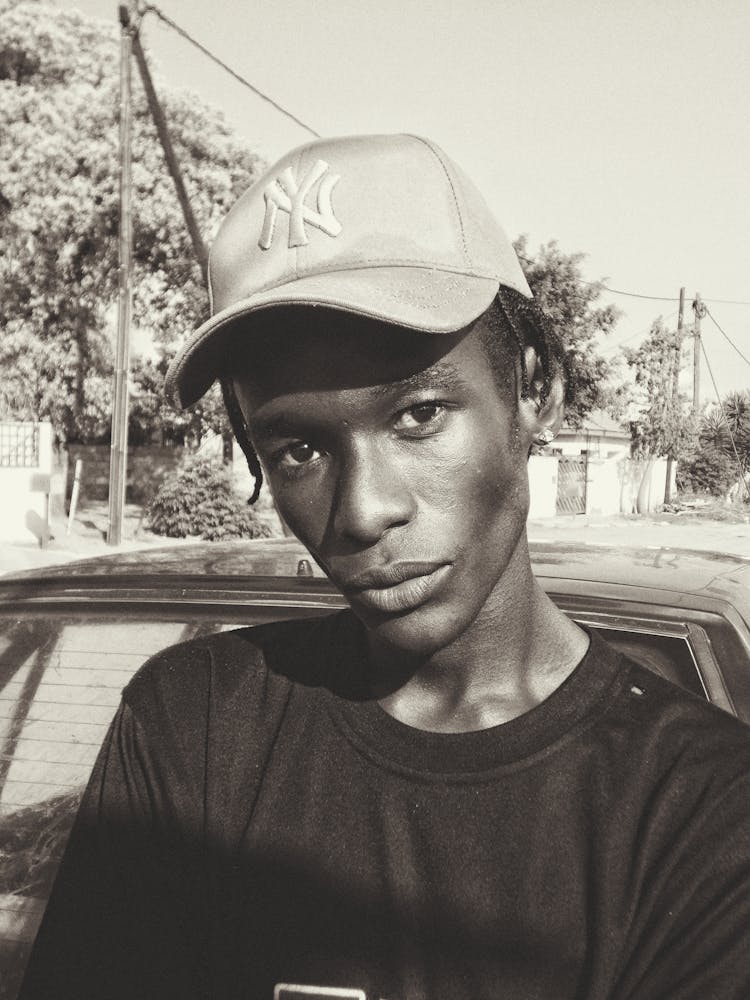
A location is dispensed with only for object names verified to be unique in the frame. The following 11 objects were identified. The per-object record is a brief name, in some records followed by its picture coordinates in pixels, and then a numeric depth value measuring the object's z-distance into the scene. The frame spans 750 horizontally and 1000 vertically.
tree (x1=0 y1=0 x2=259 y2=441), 16.41
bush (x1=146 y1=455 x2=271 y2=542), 16.42
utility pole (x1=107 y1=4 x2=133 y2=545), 13.38
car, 2.04
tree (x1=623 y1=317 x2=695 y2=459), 27.73
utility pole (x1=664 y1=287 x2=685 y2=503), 28.41
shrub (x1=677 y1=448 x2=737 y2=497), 36.84
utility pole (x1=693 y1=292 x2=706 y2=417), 35.59
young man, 1.00
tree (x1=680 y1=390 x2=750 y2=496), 36.94
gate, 27.34
